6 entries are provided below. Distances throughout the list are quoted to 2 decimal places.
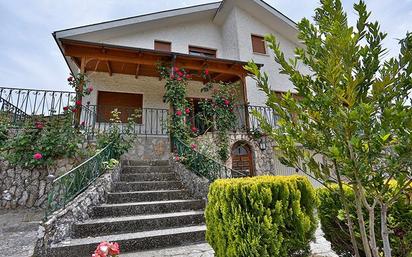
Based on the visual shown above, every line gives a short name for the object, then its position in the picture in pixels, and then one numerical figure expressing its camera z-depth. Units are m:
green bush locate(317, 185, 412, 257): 1.99
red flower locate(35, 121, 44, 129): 5.41
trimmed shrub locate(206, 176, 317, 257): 2.18
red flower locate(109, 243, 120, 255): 1.50
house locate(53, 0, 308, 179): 7.11
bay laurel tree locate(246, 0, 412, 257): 1.28
